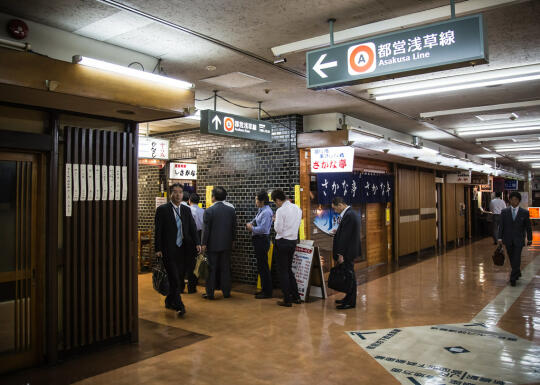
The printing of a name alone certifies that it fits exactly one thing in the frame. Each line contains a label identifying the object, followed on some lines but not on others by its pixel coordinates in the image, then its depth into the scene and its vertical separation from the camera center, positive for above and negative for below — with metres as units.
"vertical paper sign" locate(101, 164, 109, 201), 5.12 +0.30
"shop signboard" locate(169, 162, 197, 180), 10.20 +0.88
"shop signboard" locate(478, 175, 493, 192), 19.31 +0.79
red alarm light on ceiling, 4.07 +1.73
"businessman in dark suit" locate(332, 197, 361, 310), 6.81 -0.65
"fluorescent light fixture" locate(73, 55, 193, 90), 4.08 +1.41
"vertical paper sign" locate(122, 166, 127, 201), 5.33 +0.30
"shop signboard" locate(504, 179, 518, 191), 23.60 +1.11
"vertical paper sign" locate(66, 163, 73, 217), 4.81 +0.19
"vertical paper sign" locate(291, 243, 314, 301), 7.30 -1.05
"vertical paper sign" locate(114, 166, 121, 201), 5.25 +0.30
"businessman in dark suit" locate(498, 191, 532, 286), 8.53 -0.53
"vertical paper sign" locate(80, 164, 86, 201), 4.93 +0.31
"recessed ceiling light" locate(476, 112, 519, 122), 8.67 +1.88
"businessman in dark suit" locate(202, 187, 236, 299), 7.59 -0.57
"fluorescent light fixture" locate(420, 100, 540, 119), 7.76 +1.85
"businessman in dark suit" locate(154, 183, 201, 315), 6.35 -0.48
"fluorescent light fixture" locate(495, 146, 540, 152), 14.06 +1.86
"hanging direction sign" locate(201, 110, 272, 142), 6.26 +1.27
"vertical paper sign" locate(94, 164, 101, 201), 5.06 +0.32
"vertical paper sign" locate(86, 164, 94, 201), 4.98 +0.33
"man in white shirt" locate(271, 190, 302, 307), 7.11 -0.60
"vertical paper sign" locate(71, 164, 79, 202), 4.86 +0.30
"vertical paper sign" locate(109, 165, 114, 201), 5.19 +0.31
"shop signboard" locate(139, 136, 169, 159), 9.10 +1.29
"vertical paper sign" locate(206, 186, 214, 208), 9.69 +0.26
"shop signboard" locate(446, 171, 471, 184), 16.18 +1.03
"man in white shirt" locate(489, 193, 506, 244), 15.26 -0.08
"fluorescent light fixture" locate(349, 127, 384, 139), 8.16 +1.44
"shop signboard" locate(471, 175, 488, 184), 17.83 +1.06
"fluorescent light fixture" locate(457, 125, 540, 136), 10.25 +1.85
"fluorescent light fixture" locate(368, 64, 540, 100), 5.95 +1.83
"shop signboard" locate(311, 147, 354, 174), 8.25 +0.91
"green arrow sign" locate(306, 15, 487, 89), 3.44 +1.32
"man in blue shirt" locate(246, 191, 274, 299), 7.69 -0.63
